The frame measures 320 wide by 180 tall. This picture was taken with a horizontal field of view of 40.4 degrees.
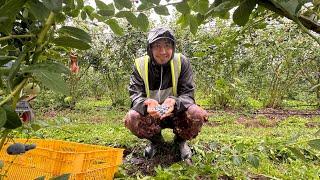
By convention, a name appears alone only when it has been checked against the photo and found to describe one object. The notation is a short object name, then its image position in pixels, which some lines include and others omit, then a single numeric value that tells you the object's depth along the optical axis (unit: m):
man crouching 2.82
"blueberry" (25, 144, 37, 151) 0.83
